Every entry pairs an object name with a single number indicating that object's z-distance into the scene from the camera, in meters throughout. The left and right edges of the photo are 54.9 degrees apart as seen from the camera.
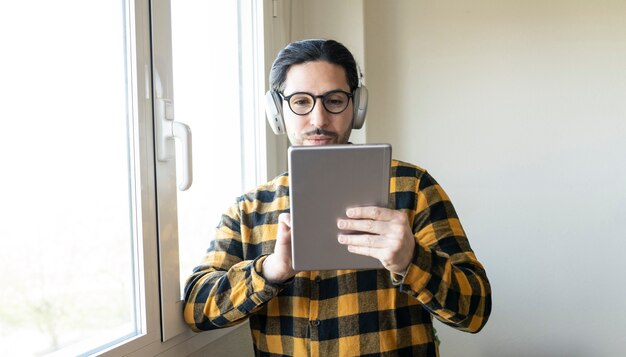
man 1.15
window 0.93
